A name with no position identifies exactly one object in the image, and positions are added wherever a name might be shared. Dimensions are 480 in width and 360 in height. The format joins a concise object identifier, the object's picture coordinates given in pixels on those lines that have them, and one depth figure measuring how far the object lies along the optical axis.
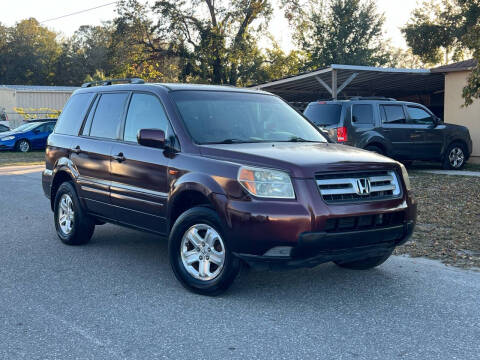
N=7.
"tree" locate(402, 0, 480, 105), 36.37
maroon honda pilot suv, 4.64
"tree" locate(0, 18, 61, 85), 76.56
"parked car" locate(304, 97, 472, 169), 13.87
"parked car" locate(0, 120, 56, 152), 26.36
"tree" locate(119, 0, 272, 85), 36.34
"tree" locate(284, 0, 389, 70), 61.78
